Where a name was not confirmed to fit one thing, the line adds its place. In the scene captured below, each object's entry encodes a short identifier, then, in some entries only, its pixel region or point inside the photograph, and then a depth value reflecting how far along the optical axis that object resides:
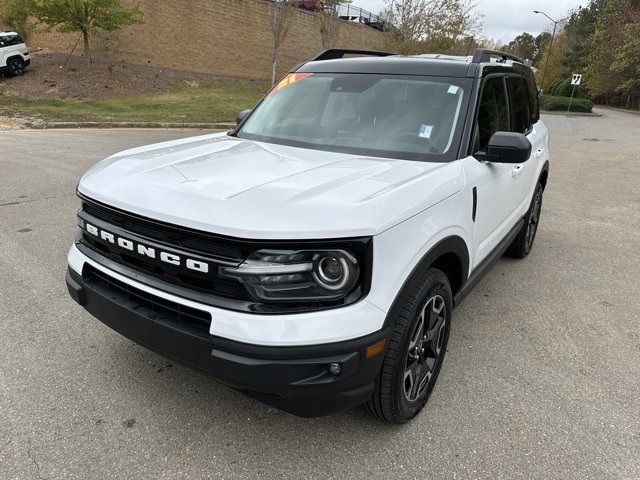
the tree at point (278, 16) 23.60
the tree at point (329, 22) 29.14
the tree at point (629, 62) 36.00
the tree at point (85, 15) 18.53
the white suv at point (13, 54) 20.03
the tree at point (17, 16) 19.25
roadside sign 31.97
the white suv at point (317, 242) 1.87
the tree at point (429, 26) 26.38
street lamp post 60.75
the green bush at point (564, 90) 48.47
